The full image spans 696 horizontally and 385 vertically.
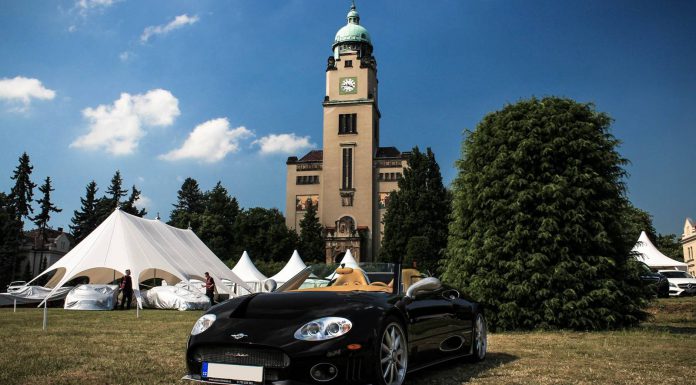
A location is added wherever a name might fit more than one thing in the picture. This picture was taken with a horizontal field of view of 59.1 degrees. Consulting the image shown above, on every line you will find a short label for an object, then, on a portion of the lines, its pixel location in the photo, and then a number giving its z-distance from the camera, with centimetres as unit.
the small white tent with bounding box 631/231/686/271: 3741
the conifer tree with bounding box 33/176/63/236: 6956
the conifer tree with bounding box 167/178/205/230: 11200
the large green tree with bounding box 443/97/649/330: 1223
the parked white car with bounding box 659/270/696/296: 3243
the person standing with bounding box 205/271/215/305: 2303
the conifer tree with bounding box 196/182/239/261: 8006
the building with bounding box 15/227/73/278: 7694
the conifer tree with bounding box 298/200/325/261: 7777
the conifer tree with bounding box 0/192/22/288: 5131
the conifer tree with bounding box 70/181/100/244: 7831
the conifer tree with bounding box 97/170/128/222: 7825
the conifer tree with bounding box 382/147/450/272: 6906
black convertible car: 439
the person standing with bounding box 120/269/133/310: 2245
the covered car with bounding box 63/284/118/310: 2348
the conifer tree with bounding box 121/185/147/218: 8181
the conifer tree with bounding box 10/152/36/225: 6538
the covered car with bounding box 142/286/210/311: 2533
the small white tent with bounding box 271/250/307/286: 4028
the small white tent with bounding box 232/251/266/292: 3903
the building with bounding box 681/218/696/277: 7469
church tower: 8206
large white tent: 2139
